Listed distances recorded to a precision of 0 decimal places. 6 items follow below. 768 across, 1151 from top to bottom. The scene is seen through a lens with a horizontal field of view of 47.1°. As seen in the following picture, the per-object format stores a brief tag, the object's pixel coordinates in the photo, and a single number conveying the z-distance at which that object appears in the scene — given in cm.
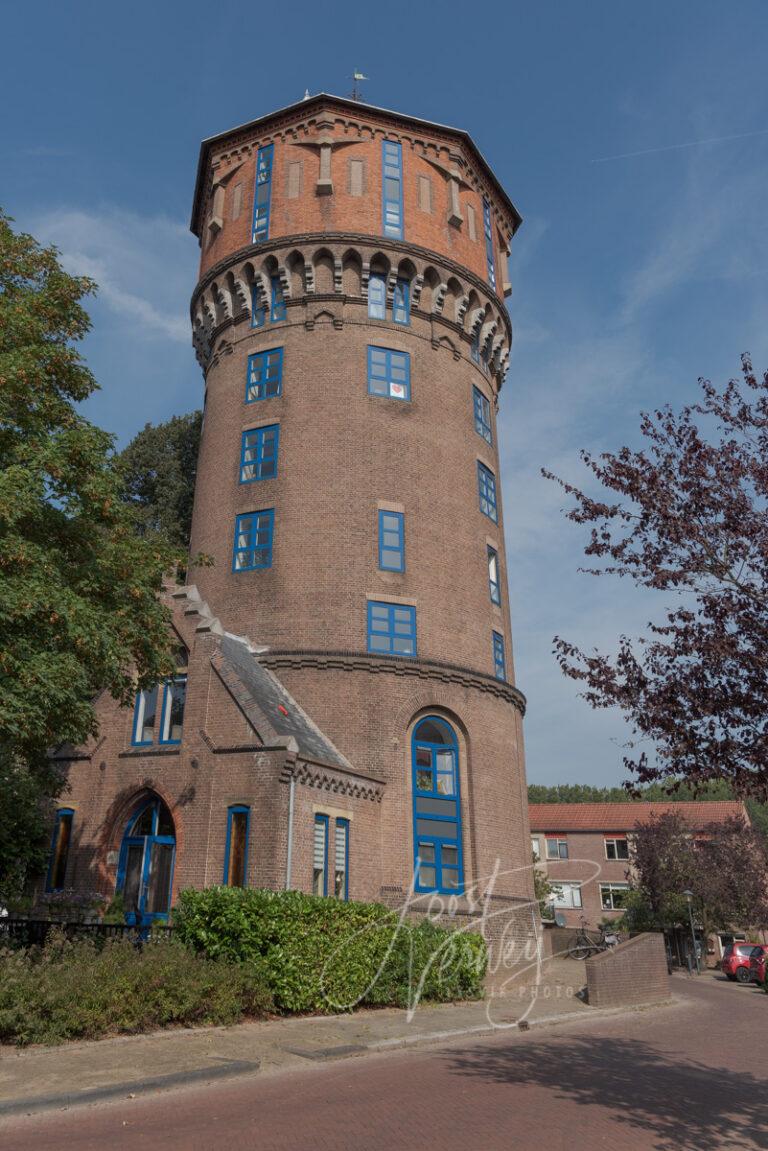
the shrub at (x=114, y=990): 1192
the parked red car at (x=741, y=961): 4028
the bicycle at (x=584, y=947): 3554
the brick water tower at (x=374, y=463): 2522
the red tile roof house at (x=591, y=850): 6562
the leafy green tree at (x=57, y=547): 1356
